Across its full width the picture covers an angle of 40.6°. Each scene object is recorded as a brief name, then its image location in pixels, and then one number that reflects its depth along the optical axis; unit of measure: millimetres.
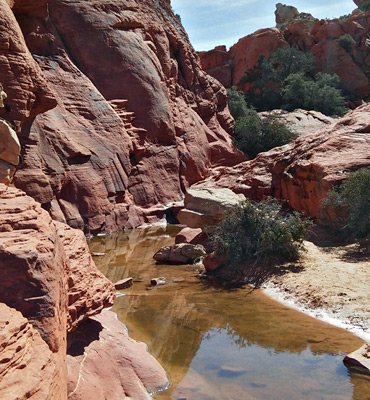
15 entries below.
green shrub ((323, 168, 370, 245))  10625
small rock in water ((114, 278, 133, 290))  9625
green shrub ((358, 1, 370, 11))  45500
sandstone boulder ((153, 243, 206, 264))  11508
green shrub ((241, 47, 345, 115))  31734
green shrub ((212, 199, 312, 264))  10078
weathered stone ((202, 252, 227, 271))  10422
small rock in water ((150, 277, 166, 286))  9805
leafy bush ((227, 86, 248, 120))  31528
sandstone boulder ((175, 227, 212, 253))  12288
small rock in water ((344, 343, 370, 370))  5625
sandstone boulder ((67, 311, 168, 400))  4688
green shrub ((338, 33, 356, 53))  35934
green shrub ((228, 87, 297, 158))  25922
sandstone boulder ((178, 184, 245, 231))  12383
